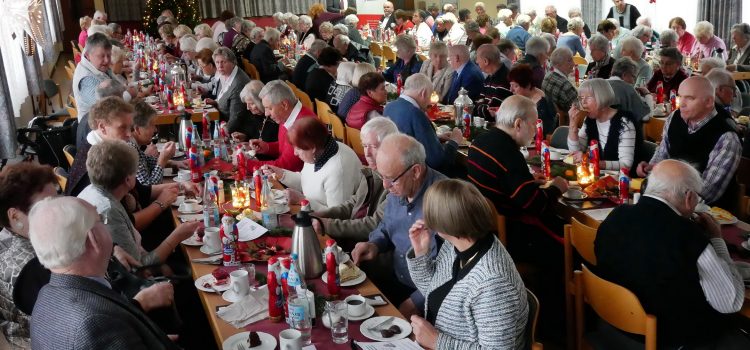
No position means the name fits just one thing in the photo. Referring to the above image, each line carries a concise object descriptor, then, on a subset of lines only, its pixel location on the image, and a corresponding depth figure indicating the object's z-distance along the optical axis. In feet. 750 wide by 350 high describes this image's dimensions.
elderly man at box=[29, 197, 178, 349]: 7.53
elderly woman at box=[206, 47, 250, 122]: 25.79
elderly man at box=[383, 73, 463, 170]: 18.79
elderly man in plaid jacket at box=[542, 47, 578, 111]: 24.94
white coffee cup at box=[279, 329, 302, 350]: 9.14
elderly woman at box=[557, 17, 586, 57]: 35.73
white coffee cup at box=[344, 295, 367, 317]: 10.32
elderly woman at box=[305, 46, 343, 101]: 28.60
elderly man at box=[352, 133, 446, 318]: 12.19
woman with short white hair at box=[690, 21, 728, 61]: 32.96
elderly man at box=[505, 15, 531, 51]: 39.58
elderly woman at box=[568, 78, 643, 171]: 17.22
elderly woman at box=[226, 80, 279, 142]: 21.89
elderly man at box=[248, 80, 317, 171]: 18.63
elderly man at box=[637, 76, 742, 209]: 15.60
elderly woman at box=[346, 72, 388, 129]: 20.68
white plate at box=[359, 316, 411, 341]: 9.75
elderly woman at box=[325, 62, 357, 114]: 25.77
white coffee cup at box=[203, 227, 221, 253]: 13.06
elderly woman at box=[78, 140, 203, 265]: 12.61
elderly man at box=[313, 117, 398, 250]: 14.15
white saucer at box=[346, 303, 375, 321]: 10.28
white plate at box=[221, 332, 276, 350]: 9.49
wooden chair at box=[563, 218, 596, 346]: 12.27
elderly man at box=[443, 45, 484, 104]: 27.43
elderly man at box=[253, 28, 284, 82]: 35.91
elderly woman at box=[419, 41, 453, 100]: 28.53
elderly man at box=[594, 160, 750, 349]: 10.32
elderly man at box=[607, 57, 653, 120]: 21.77
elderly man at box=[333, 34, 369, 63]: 36.78
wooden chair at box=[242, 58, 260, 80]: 36.09
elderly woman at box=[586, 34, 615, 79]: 28.12
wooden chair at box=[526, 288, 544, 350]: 9.06
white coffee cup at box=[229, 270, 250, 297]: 11.02
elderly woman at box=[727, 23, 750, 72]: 31.88
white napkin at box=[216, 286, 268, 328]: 10.34
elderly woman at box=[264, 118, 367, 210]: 14.84
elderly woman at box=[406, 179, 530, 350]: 8.76
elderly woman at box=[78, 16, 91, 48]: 43.57
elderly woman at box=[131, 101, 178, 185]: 17.62
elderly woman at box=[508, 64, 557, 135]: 21.72
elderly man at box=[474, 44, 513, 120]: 24.76
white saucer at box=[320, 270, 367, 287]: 11.43
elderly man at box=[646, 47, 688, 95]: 24.91
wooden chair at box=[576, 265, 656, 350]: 9.77
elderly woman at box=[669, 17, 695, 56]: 35.53
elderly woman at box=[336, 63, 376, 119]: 24.02
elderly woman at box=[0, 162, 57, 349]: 10.73
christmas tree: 54.60
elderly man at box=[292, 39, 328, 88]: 32.65
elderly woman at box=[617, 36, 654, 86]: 27.40
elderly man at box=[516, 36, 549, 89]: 28.04
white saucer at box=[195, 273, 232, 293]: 11.36
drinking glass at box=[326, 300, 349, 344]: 9.64
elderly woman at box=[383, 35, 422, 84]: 32.65
